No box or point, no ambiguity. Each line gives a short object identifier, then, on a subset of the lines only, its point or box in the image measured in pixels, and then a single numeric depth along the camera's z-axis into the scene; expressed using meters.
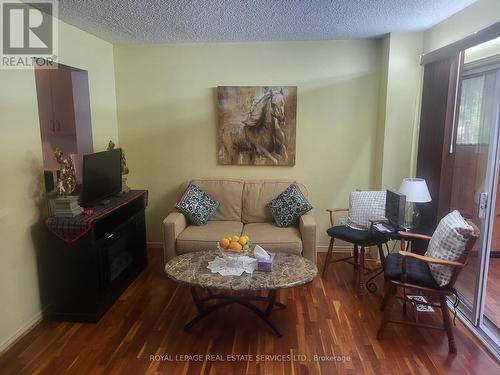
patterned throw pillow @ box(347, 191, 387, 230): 3.47
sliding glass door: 2.52
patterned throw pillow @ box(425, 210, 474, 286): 2.31
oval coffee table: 2.38
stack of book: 2.73
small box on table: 2.55
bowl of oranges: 2.60
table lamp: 3.09
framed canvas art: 3.99
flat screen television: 2.93
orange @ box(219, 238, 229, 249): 2.61
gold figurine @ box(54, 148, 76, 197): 2.75
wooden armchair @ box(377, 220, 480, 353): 2.33
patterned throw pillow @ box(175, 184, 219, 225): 3.72
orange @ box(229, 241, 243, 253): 2.60
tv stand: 2.69
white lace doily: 2.54
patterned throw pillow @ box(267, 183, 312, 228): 3.69
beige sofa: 3.39
